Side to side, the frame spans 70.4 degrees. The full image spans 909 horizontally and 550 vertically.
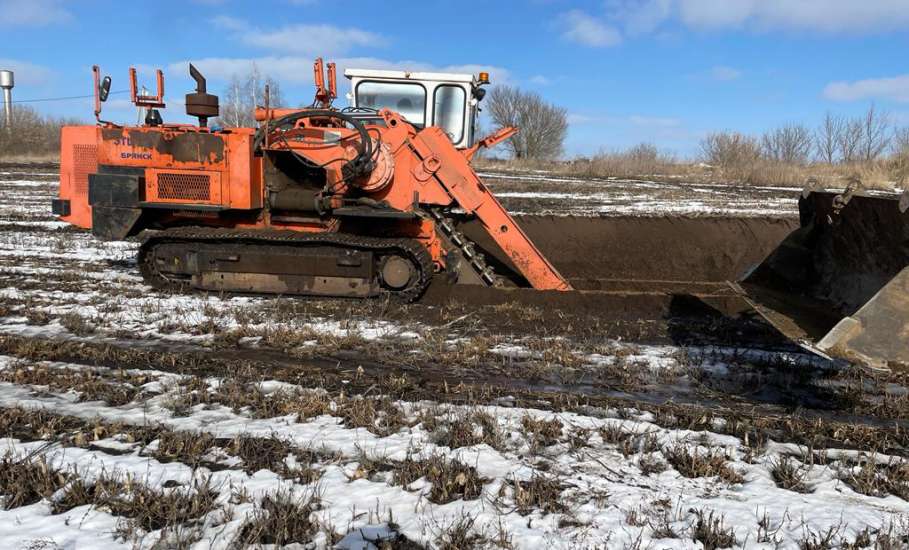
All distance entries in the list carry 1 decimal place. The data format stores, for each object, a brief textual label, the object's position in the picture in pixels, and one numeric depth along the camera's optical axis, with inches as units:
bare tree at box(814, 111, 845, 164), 1546.6
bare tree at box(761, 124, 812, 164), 1591.2
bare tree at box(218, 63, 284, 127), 1313.6
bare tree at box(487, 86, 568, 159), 2052.2
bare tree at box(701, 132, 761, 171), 1391.5
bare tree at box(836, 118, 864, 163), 1512.1
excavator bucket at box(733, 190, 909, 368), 142.0
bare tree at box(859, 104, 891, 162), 1438.2
